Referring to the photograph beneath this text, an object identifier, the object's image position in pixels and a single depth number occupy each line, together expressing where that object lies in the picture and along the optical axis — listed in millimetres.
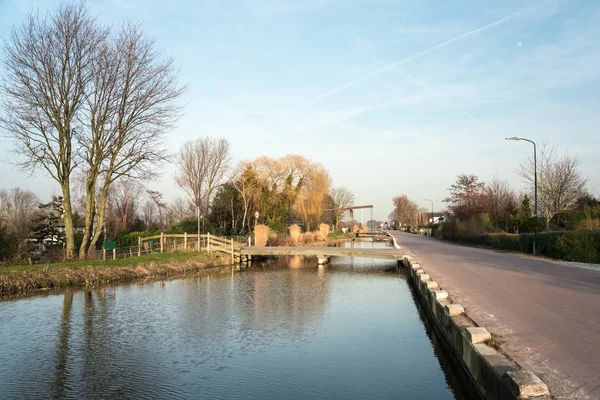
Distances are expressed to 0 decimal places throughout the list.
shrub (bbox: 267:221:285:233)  40625
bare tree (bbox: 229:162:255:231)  42031
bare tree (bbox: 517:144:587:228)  31734
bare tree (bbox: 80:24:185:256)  22000
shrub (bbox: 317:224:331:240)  43562
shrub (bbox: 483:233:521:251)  26297
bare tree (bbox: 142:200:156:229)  63656
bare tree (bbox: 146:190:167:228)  54738
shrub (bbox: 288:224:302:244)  37416
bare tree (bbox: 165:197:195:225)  63681
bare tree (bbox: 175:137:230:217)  46312
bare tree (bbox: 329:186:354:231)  74062
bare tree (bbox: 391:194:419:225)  109981
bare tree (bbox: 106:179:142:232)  42591
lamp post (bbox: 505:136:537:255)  23166
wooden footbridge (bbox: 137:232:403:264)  26875
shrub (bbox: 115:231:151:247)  32859
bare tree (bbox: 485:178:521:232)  37134
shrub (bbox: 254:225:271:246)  33625
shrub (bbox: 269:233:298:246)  35912
